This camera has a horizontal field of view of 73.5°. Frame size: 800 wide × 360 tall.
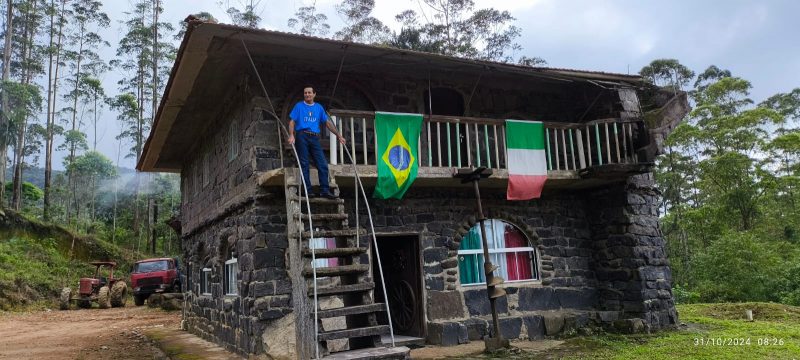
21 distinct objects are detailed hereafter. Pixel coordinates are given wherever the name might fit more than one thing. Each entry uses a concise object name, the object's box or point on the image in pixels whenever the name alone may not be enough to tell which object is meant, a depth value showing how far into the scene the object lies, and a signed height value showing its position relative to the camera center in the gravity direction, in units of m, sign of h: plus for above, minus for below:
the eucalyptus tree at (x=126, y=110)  33.72 +10.17
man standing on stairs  6.81 +1.68
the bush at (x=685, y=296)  16.50 -1.69
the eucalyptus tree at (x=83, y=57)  35.25 +14.68
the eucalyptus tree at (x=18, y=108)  28.17 +9.37
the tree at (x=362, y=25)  29.47 +12.90
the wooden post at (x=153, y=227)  30.91 +2.46
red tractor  20.19 -0.72
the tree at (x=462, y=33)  27.53 +11.45
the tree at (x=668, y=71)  30.58 +9.84
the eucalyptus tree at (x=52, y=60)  32.41 +13.94
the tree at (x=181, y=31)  31.77 +15.09
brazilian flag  7.77 +1.54
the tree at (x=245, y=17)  30.67 +14.19
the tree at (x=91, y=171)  32.69 +6.36
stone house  7.68 +0.97
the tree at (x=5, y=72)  27.02 +11.49
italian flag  8.70 +1.47
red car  20.98 -0.29
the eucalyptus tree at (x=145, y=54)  34.31 +13.87
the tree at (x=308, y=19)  34.23 +15.38
